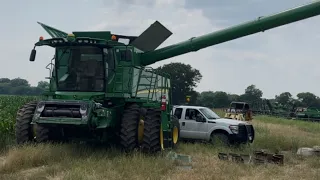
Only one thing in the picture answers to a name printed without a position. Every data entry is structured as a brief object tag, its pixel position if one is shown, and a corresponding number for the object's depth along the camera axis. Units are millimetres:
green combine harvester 9641
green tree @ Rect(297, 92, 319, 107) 101250
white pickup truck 14227
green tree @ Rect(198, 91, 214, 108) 93888
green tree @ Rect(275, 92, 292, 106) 100288
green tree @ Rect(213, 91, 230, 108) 92188
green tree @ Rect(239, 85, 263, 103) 107562
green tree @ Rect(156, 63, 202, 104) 62594
